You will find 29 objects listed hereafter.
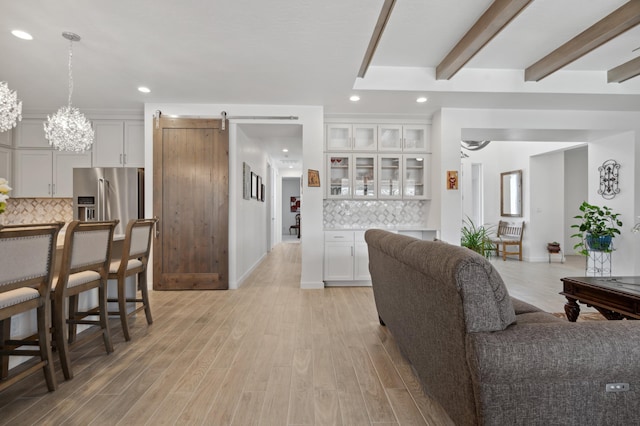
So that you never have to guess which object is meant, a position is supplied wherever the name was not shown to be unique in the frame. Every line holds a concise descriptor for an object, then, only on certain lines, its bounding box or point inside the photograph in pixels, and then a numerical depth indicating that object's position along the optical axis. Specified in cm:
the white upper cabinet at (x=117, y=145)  493
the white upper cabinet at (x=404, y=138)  513
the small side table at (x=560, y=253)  710
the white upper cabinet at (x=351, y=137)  512
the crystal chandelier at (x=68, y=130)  340
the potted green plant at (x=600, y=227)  498
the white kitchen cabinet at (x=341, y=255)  478
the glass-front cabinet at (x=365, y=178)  513
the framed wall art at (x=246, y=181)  519
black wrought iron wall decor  516
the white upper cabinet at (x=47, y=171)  494
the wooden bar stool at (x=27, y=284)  163
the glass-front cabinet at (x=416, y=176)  512
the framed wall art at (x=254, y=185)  597
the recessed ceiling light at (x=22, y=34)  284
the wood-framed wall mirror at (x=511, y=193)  757
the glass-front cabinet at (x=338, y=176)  511
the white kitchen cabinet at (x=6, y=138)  477
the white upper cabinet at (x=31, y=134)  493
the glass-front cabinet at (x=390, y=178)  513
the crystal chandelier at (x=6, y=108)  296
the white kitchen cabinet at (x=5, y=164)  475
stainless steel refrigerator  468
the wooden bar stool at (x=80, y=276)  204
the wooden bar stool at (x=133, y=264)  268
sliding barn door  456
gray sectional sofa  120
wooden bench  733
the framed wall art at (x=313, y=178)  468
